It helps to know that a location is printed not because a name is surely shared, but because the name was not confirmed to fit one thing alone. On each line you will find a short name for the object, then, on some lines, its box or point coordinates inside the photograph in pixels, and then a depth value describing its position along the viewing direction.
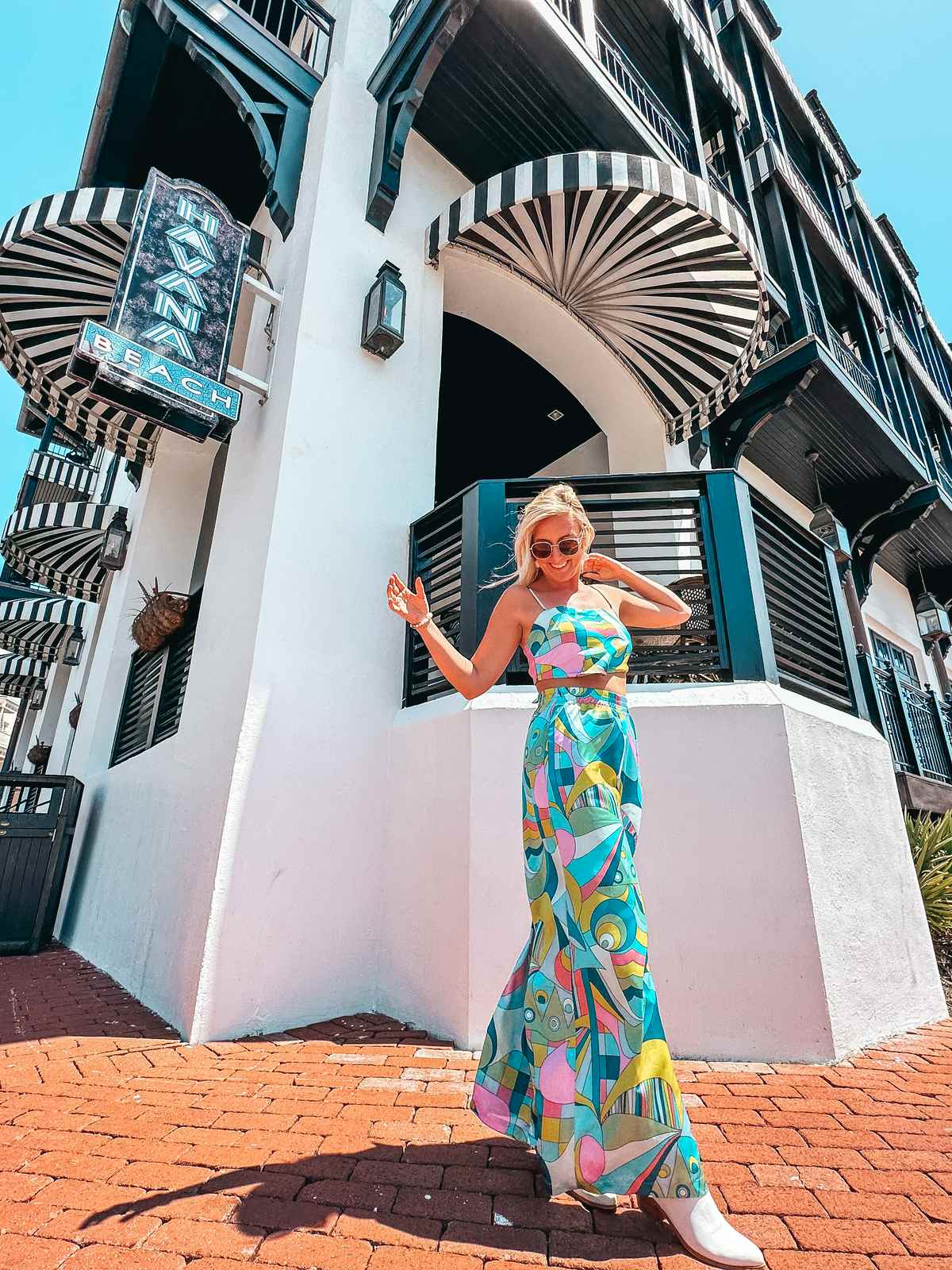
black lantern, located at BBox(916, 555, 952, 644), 11.25
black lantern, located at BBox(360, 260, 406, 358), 4.29
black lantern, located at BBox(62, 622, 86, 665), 12.04
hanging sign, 3.64
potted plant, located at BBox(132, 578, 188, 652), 5.17
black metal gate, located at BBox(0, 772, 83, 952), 5.57
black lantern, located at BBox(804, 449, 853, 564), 7.55
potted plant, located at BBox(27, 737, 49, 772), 13.05
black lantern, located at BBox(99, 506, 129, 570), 7.33
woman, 1.43
